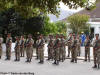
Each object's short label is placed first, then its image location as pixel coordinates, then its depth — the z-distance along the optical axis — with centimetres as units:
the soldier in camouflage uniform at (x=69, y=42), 1890
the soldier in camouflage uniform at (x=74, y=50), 1698
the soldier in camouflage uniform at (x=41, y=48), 1670
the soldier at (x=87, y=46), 1708
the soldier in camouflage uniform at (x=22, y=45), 1919
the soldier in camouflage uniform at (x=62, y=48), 1711
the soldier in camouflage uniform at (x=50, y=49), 1761
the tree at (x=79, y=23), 4762
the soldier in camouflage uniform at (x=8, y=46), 1823
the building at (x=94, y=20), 4981
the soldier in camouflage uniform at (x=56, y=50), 1603
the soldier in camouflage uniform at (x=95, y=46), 1453
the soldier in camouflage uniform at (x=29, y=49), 1747
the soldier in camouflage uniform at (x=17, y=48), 1784
